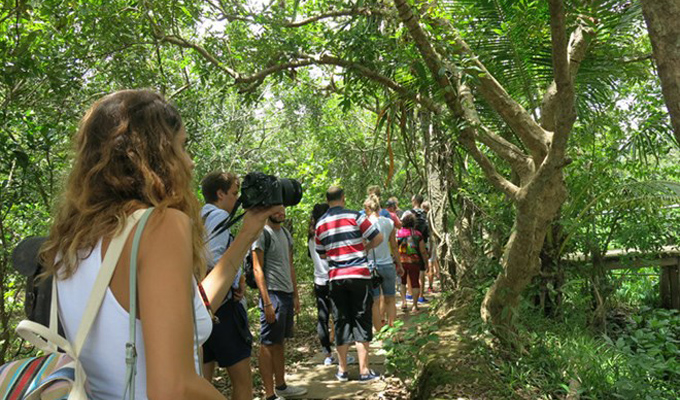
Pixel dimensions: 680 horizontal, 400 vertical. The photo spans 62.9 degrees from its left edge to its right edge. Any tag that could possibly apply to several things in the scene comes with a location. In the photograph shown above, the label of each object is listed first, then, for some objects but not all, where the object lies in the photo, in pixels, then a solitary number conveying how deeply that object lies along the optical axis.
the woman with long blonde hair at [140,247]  1.25
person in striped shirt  5.55
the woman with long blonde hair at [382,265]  7.36
